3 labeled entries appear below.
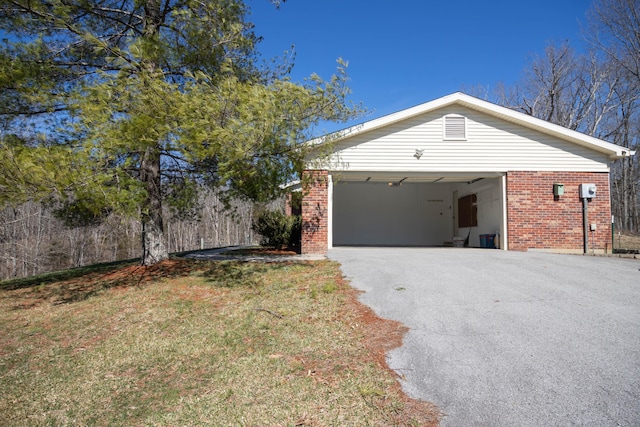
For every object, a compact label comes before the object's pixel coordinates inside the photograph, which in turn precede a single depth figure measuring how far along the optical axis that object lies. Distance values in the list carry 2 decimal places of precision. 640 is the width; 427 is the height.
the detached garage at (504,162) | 11.74
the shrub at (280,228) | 13.27
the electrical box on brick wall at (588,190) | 11.69
